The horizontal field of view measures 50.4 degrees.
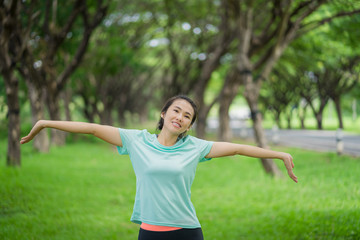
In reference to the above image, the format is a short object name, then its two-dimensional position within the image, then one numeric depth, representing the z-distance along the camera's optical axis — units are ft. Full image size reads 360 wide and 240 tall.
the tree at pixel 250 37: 30.68
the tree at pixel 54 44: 40.40
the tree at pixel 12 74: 28.58
